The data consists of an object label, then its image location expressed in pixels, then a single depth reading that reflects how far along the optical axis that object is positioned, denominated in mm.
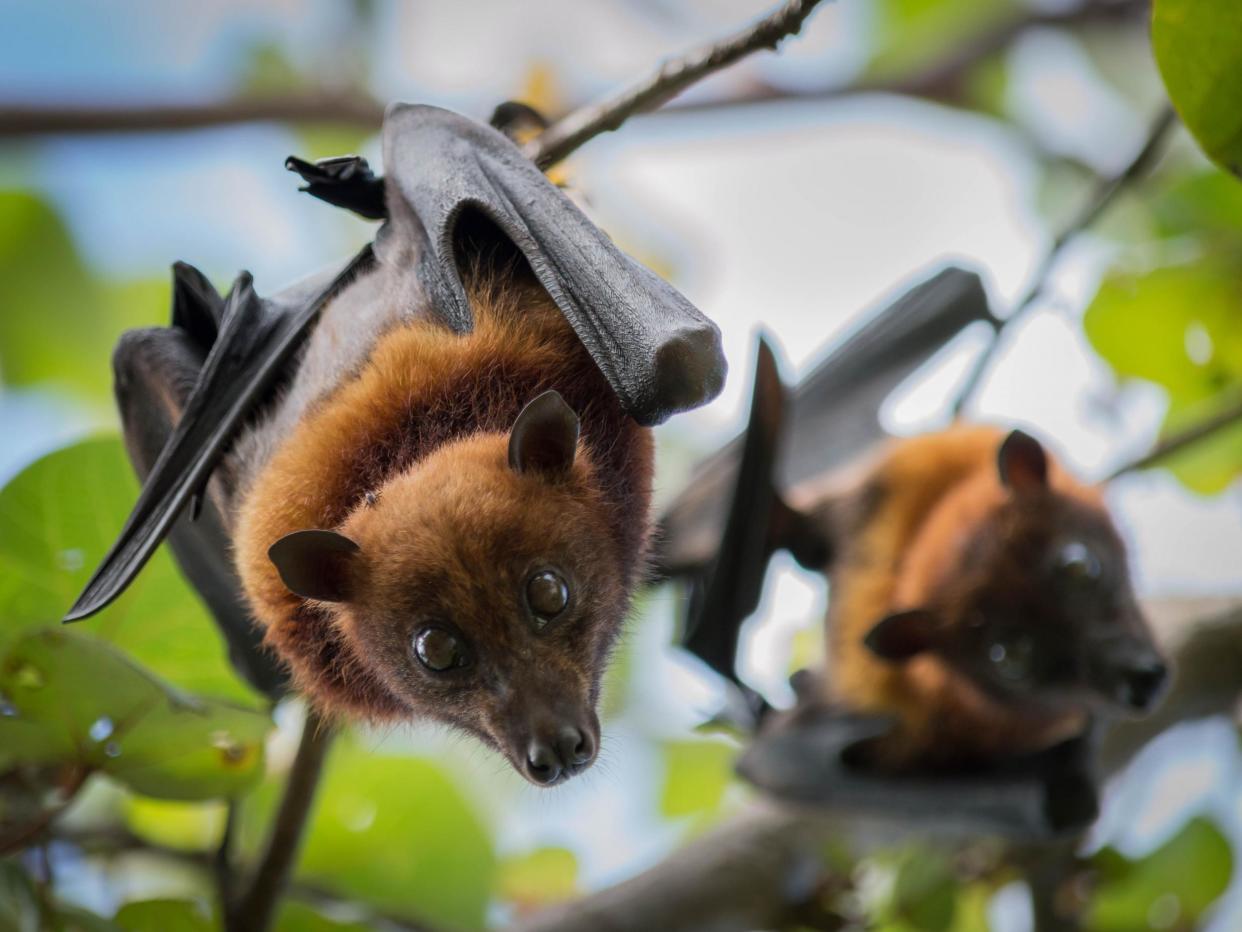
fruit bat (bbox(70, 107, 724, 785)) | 2346
